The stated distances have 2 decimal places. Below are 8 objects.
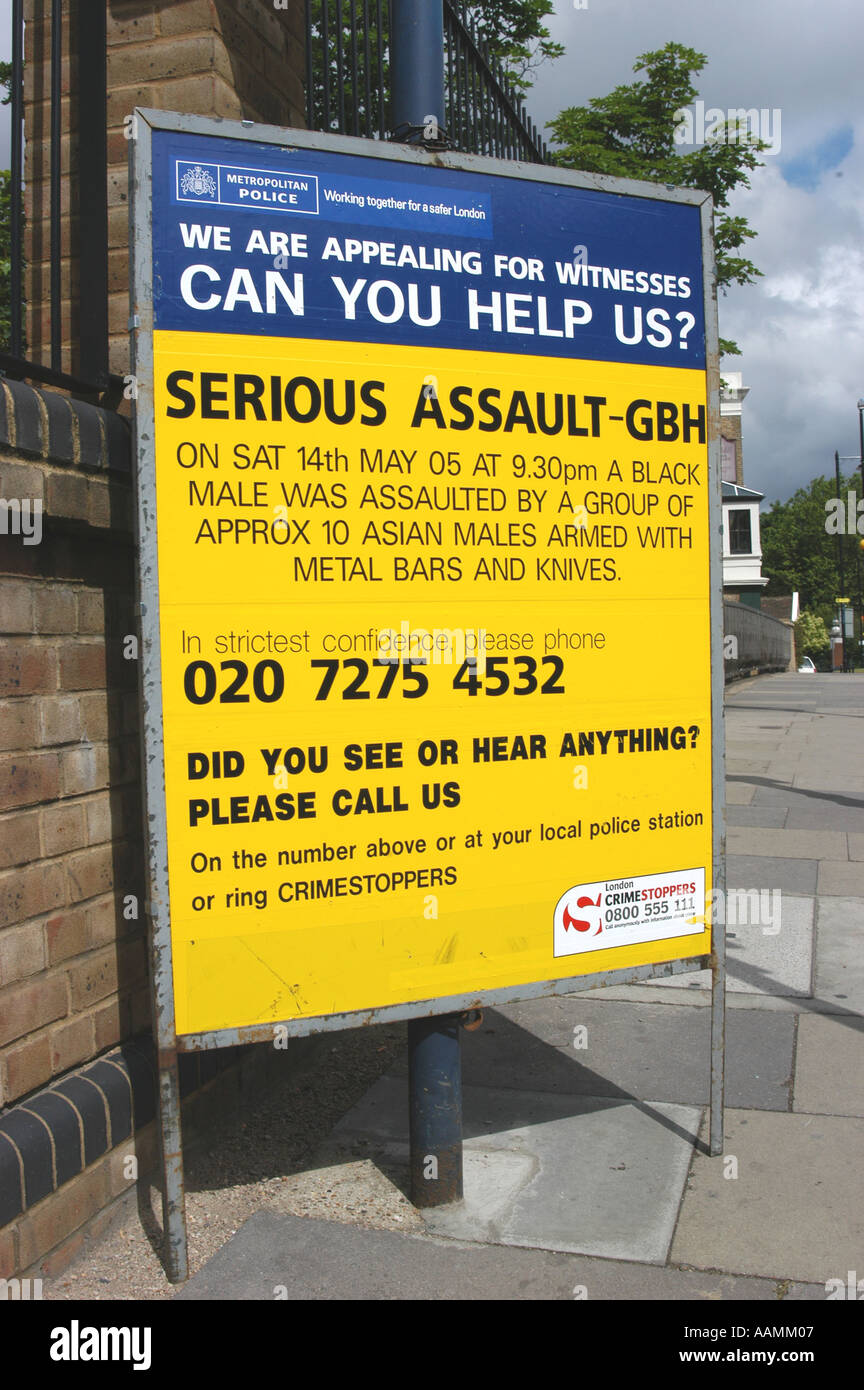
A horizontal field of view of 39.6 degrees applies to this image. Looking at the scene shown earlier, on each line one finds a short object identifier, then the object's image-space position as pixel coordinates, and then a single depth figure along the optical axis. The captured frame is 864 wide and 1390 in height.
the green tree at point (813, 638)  68.50
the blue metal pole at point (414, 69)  3.47
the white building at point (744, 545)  66.62
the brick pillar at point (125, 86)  3.86
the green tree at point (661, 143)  24.23
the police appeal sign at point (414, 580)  3.01
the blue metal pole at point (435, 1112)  3.44
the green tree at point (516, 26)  21.27
